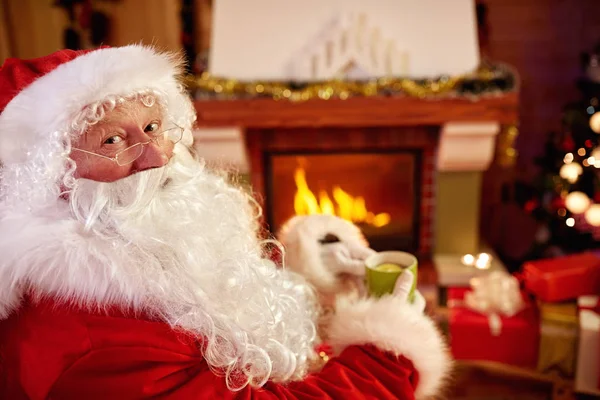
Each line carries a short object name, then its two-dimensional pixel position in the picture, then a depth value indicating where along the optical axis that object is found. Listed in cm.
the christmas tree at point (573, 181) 217
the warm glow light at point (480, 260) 204
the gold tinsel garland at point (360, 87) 223
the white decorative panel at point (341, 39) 227
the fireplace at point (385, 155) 227
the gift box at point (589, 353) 182
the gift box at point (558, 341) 187
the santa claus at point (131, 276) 78
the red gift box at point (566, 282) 195
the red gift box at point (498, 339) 190
